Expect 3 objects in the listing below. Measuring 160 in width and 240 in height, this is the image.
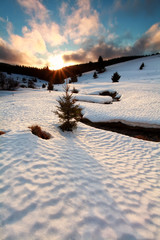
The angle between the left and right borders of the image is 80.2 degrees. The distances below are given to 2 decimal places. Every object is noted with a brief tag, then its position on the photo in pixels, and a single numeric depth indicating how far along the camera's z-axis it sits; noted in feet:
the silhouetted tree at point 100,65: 192.78
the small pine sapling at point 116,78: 100.34
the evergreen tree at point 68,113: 22.24
